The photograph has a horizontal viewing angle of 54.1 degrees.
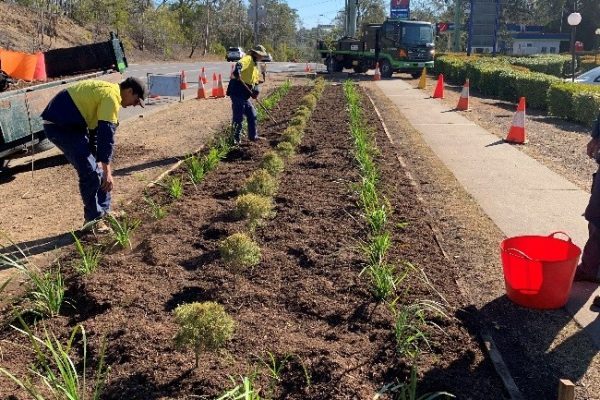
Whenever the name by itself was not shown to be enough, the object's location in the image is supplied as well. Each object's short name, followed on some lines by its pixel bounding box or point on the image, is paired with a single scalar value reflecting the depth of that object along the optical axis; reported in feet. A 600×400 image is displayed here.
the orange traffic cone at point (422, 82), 68.09
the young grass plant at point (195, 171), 21.11
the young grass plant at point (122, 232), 14.84
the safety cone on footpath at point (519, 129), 32.60
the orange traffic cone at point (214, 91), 57.26
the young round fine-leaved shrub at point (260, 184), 18.86
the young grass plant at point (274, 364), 9.25
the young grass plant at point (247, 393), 7.09
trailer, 21.71
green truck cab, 83.46
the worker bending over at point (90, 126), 15.64
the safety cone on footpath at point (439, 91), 57.22
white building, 218.38
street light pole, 56.96
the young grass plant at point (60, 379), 7.57
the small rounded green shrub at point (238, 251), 13.35
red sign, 137.08
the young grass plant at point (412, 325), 10.28
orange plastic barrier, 27.37
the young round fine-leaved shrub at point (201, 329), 9.56
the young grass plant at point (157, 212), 17.31
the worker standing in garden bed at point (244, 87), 28.14
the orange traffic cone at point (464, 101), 47.19
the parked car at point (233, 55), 137.70
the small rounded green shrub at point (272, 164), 21.86
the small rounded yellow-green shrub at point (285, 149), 25.46
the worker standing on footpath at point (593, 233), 13.33
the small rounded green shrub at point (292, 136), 27.71
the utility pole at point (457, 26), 135.87
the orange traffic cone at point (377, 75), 82.68
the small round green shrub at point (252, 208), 16.55
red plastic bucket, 12.09
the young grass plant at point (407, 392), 8.10
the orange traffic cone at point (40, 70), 28.48
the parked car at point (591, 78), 55.42
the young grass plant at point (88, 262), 13.16
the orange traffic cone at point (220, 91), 57.00
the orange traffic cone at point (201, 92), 56.39
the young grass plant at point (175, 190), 19.10
